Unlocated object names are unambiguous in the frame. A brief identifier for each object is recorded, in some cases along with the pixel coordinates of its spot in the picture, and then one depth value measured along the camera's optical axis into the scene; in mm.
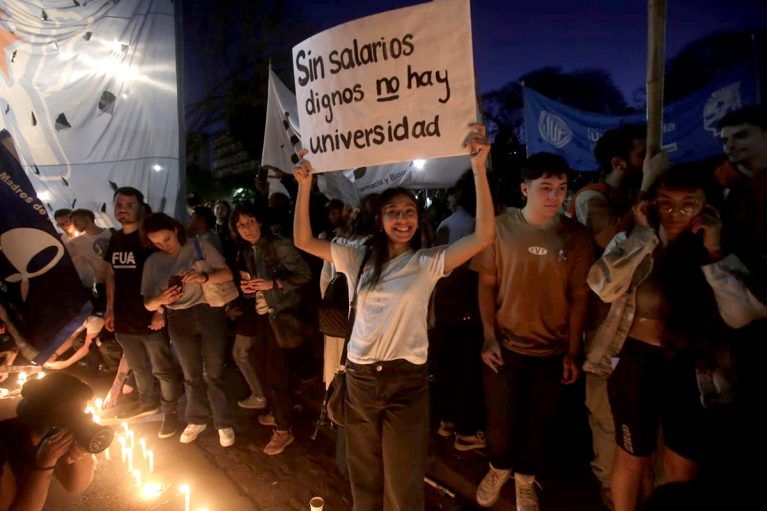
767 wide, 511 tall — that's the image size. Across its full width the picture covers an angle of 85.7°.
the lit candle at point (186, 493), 2932
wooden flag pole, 2438
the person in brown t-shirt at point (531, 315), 2693
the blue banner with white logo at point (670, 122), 5078
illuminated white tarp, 5348
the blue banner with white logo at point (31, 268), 3322
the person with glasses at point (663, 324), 2012
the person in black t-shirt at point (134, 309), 4301
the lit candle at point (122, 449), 3824
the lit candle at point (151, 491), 3397
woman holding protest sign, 2383
